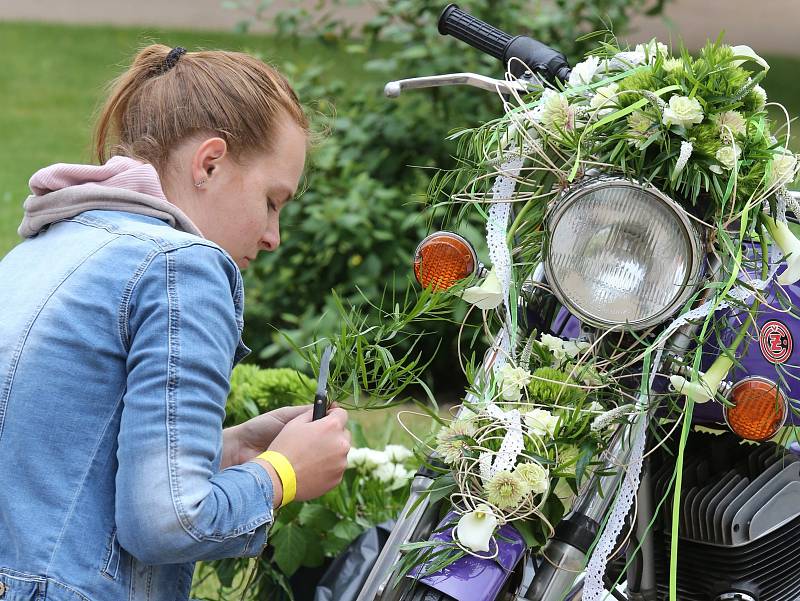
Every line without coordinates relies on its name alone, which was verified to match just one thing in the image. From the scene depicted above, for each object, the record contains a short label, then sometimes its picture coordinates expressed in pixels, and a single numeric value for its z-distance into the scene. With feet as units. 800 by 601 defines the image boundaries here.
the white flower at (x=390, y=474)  13.95
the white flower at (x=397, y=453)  14.04
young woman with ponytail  10.87
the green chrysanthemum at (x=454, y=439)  11.13
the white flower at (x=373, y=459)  13.93
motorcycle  11.09
